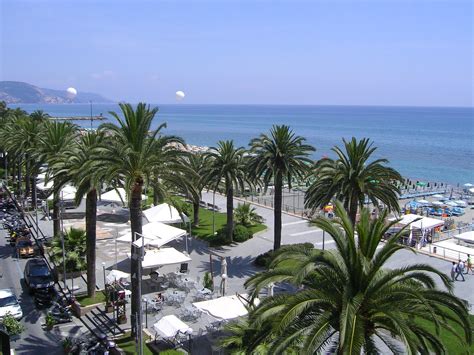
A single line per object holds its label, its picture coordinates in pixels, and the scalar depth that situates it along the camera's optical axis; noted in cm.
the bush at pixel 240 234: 2966
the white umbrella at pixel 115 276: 2155
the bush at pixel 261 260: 2531
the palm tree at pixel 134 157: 1639
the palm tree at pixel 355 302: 928
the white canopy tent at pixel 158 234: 2423
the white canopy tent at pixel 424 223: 3186
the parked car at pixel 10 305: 1819
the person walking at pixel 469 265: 2558
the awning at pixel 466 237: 2985
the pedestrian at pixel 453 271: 2398
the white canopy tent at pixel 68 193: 3391
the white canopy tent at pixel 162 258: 2182
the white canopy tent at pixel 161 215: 2914
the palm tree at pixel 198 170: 2908
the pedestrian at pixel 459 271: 2420
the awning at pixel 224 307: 1602
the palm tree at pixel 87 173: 1714
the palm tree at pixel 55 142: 2597
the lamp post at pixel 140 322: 1416
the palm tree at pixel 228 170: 2862
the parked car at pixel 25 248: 2666
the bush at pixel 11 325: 1655
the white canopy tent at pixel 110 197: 3366
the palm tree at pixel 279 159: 2505
